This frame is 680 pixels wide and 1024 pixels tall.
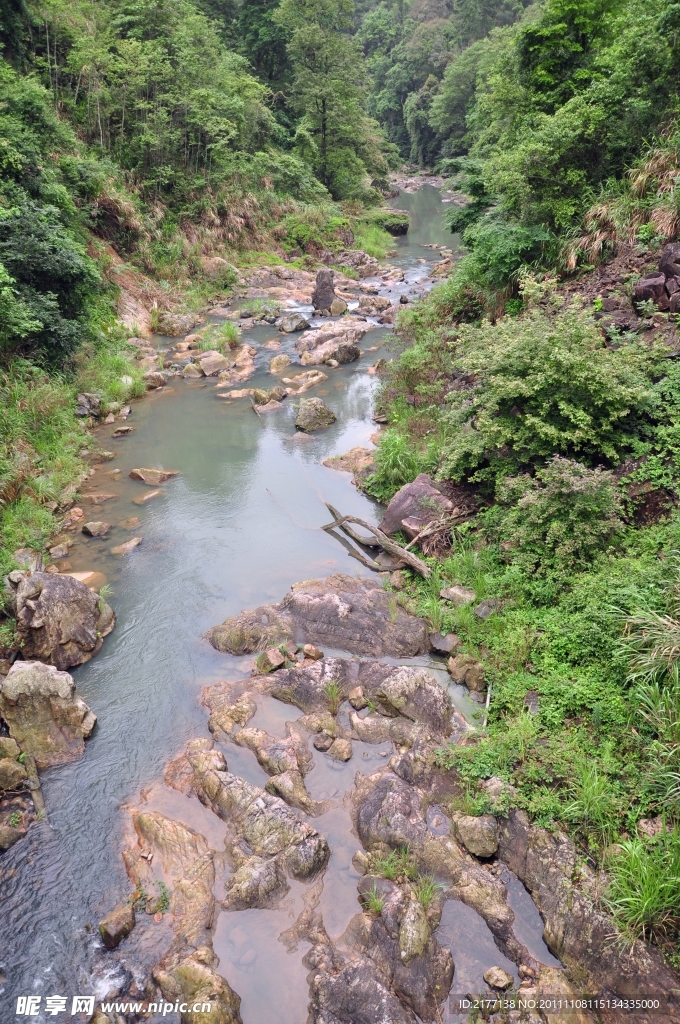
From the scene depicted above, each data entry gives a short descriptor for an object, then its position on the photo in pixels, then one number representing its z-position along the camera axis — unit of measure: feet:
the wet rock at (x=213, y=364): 67.36
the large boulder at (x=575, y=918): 16.35
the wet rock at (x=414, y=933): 18.12
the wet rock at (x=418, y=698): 25.72
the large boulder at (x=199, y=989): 17.25
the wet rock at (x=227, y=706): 26.78
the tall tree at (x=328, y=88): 127.65
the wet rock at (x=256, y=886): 20.18
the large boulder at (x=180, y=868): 19.72
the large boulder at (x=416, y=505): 36.40
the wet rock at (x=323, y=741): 25.63
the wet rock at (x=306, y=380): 64.19
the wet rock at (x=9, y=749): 24.59
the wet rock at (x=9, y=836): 21.80
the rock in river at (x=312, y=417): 55.52
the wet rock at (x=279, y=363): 68.85
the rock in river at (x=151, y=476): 47.14
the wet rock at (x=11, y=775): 23.52
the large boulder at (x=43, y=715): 25.44
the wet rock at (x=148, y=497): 44.39
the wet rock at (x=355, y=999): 16.90
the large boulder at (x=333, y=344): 70.44
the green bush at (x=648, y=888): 16.71
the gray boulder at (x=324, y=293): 87.81
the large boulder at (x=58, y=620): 29.50
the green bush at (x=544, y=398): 29.45
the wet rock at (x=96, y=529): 39.96
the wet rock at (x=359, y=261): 110.01
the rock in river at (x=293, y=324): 81.10
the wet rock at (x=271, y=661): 29.58
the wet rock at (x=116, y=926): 19.03
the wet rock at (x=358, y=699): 27.37
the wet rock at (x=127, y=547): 38.56
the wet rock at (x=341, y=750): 25.16
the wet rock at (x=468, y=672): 27.53
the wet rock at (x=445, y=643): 29.76
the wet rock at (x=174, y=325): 77.00
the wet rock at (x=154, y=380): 62.80
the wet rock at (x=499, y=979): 17.54
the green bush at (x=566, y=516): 27.25
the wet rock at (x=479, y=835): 20.86
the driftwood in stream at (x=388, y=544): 34.13
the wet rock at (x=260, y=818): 21.09
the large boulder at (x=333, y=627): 30.60
